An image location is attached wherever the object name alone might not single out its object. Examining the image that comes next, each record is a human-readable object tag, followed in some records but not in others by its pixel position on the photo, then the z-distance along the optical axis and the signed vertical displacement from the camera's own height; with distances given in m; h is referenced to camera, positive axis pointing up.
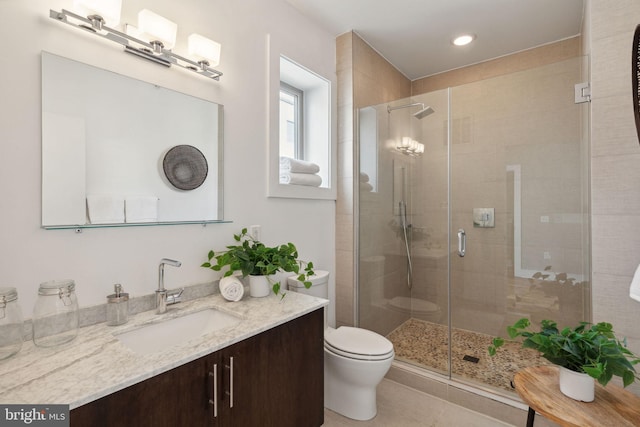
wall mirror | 1.17 +0.27
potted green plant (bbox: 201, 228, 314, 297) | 1.58 -0.25
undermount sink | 1.25 -0.51
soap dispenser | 1.23 -0.37
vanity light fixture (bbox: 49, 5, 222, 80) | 1.18 +0.75
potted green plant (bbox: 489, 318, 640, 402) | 0.96 -0.46
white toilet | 1.72 -0.87
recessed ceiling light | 2.51 +1.41
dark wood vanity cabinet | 0.89 -0.61
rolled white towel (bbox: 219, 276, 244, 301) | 1.55 -0.38
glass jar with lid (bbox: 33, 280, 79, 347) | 1.05 -0.35
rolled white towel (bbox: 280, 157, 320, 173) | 2.05 +0.32
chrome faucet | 1.37 -0.36
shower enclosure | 1.99 -0.04
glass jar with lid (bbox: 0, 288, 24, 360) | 0.96 -0.35
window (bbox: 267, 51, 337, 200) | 2.12 +0.62
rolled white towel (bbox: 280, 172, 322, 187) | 2.07 +0.23
